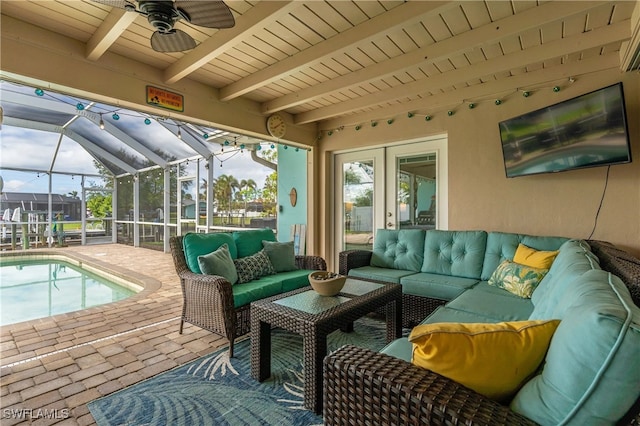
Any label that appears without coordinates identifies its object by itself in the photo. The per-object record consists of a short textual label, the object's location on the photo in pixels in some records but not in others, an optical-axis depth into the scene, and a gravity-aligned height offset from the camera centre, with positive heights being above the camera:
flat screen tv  2.43 +0.67
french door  4.12 +0.31
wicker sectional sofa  0.73 -0.50
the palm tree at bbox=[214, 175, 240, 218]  6.89 +0.57
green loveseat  2.43 -0.63
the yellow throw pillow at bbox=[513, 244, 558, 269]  2.47 -0.40
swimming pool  3.82 -1.18
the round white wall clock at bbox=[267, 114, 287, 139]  4.33 +1.25
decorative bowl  2.28 -0.54
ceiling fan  1.63 +1.12
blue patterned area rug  1.74 -1.16
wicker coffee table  1.80 -0.69
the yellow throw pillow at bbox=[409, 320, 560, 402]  0.95 -0.45
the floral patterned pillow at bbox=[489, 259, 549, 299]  2.37 -0.55
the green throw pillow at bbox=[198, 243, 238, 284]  2.67 -0.46
